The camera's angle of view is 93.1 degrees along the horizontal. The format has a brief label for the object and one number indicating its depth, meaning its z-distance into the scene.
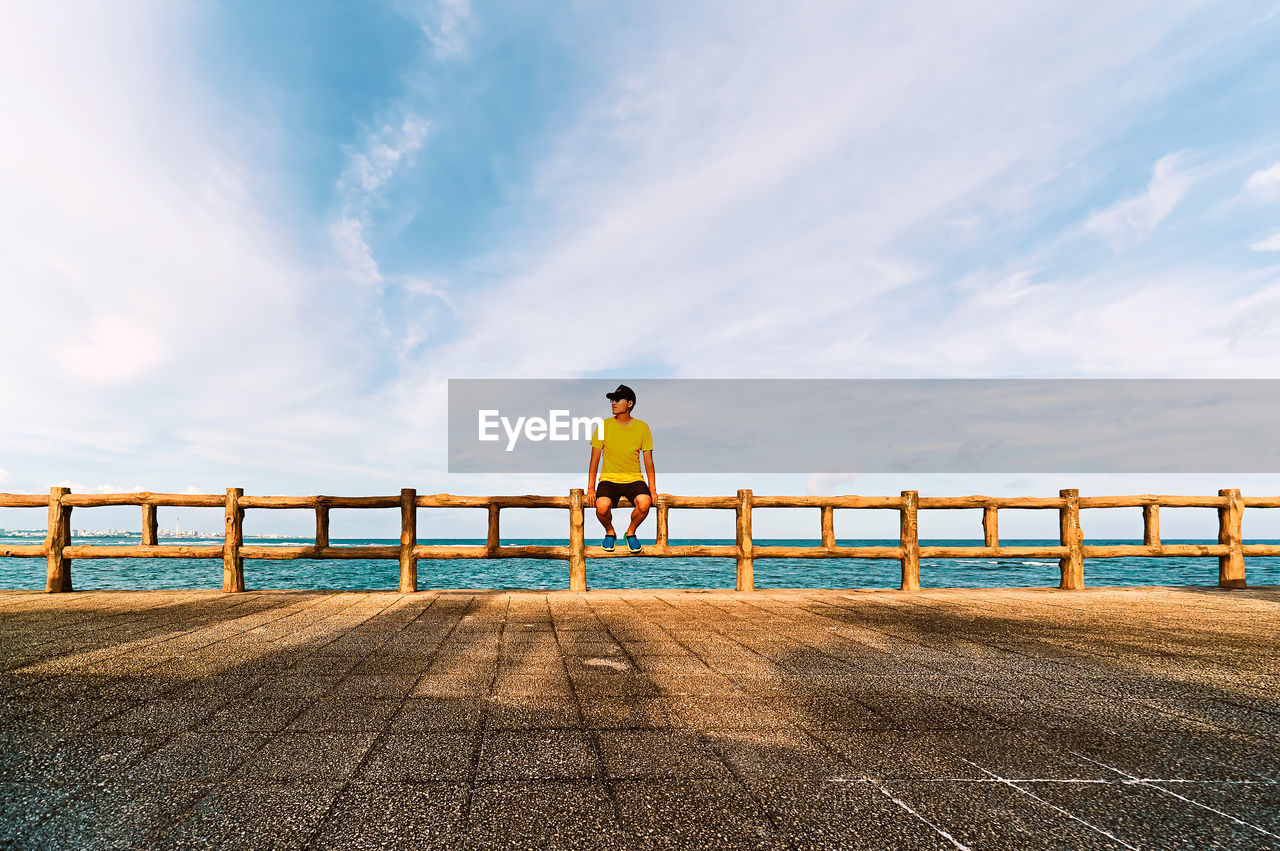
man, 6.88
